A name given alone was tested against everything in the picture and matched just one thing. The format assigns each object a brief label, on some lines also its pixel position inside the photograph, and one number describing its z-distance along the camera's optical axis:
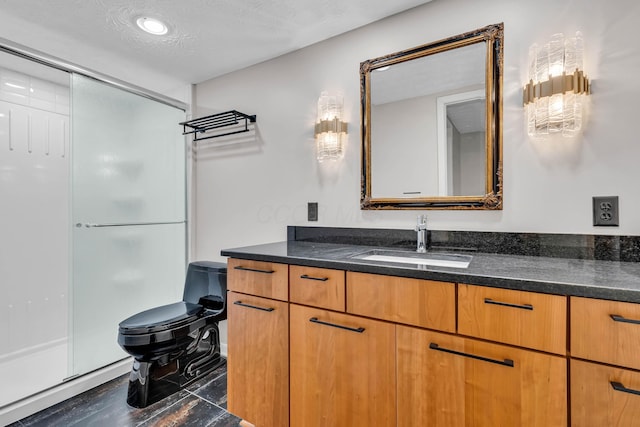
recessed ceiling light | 1.76
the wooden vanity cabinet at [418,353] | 0.85
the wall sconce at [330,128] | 1.87
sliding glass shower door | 2.02
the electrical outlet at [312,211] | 2.01
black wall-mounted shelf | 2.28
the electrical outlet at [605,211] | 1.25
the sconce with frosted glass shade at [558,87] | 1.26
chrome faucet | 1.56
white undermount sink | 1.33
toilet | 1.75
